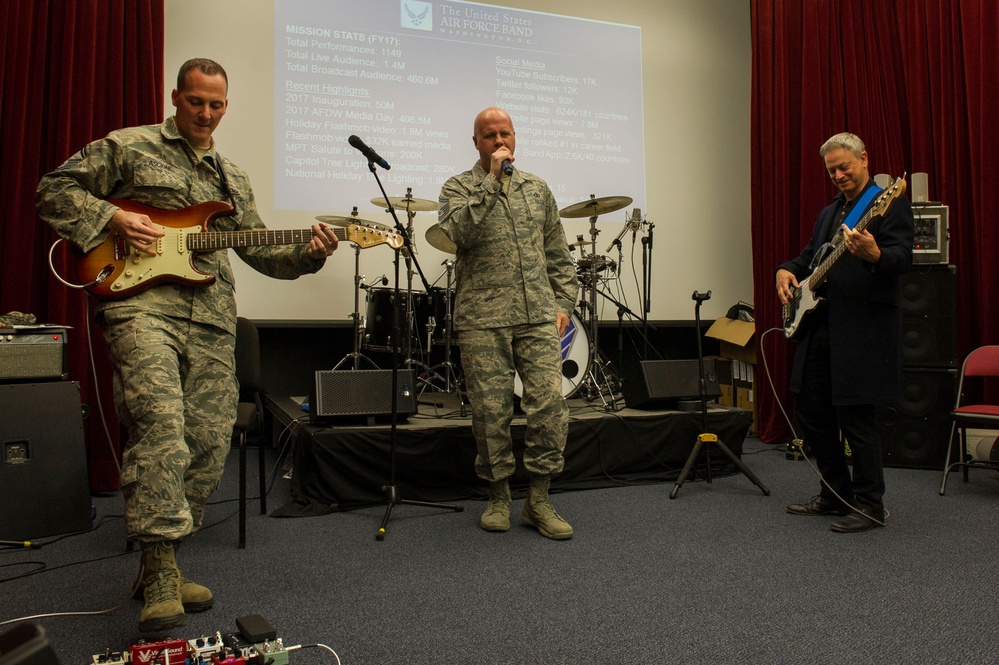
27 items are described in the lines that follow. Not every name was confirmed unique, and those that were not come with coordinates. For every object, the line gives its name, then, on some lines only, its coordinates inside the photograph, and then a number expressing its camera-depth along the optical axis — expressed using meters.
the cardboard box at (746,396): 5.71
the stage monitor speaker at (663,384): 4.30
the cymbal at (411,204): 4.71
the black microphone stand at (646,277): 5.54
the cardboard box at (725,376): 5.97
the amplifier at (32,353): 3.08
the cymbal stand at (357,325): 4.72
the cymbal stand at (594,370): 4.69
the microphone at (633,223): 5.23
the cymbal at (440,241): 4.51
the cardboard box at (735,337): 5.62
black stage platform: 3.54
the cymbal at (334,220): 4.44
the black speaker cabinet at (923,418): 4.35
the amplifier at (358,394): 3.59
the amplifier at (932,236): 4.34
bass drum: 4.58
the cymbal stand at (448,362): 4.72
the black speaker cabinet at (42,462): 3.04
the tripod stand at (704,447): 3.75
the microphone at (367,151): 2.72
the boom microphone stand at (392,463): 2.97
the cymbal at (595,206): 4.71
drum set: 4.60
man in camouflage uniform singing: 3.11
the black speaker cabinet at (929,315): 4.33
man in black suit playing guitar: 3.02
